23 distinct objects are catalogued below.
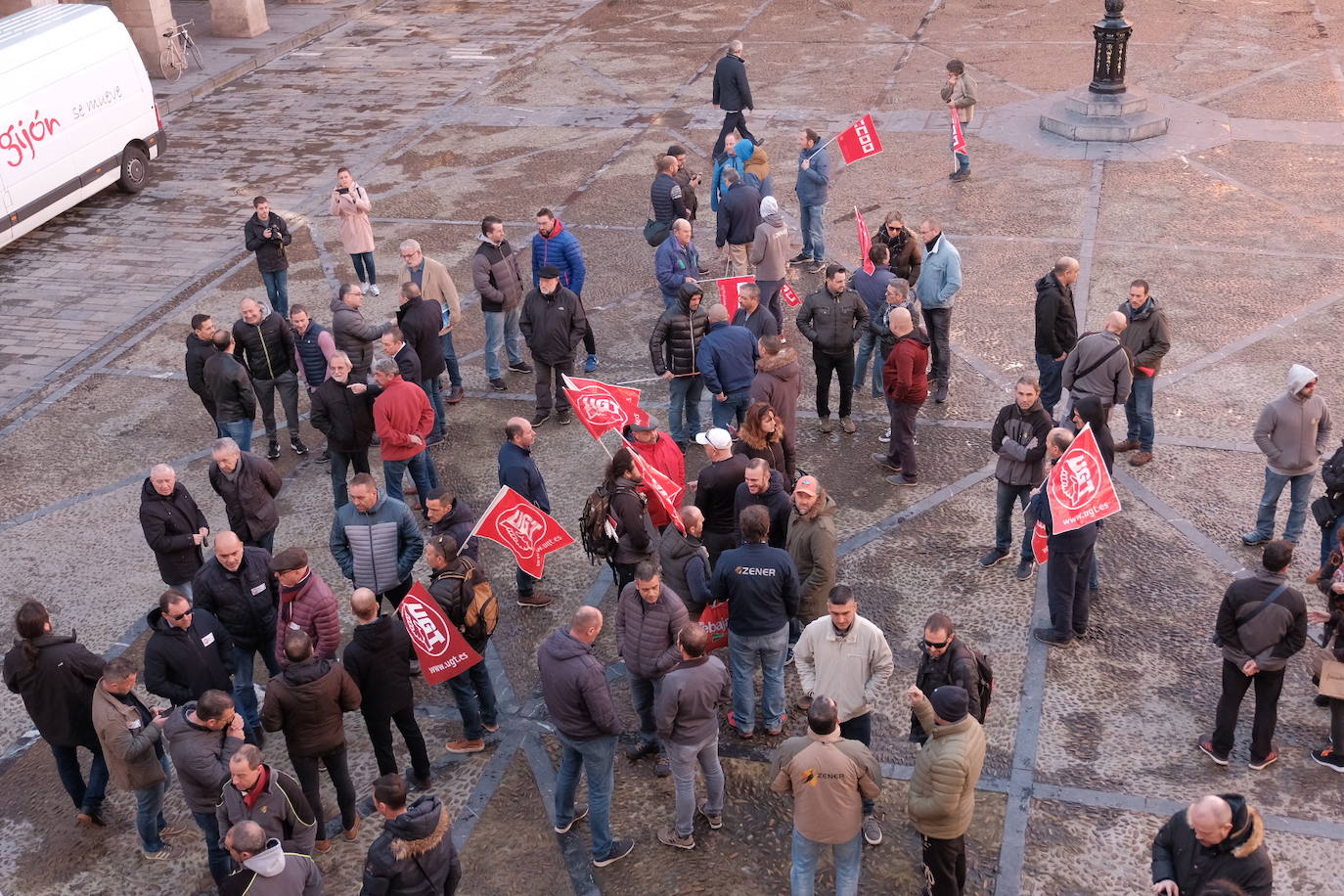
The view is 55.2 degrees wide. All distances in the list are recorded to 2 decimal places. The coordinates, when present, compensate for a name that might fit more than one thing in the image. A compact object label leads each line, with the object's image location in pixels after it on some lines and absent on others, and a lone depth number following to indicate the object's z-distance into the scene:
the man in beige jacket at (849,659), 7.56
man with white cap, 9.30
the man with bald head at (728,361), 11.39
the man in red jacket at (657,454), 9.62
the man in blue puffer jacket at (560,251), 13.26
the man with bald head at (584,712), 7.32
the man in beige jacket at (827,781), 6.68
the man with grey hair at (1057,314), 11.62
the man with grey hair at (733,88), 19.41
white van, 17.44
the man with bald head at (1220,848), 5.98
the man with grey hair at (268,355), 12.01
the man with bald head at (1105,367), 10.71
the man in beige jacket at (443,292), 12.94
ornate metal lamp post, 19.06
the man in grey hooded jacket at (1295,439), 9.77
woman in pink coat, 15.28
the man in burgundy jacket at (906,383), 10.85
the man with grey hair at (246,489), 9.77
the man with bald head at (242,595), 8.55
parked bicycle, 24.97
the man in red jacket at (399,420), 10.73
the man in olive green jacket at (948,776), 6.68
